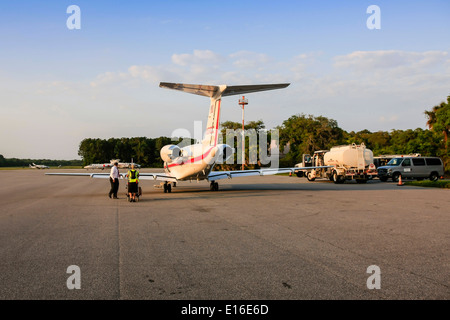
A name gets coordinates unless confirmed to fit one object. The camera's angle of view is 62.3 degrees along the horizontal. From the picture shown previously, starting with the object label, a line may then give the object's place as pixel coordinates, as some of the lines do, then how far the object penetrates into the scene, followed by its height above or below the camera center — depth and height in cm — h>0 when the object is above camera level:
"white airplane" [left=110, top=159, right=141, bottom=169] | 9630 -181
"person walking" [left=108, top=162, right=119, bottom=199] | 1806 -97
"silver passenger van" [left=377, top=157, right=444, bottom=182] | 3322 -112
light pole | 6184 +932
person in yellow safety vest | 1653 -107
